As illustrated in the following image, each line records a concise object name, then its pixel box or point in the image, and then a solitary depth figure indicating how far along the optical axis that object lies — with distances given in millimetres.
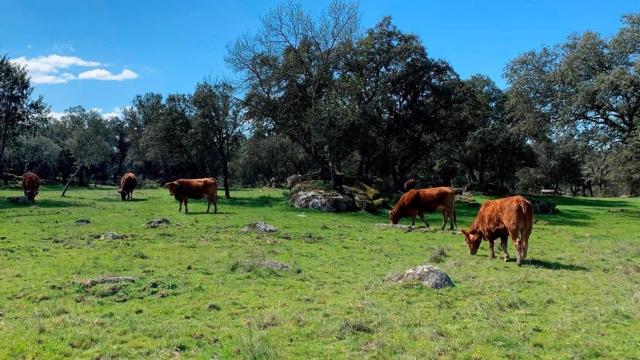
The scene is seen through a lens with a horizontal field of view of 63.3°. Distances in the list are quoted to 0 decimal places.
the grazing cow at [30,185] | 33531
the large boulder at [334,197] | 30609
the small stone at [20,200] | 32656
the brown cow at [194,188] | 29438
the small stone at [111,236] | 17625
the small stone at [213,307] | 9221
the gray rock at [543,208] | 32938
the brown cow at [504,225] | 14352
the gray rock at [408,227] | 22503
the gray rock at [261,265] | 12493
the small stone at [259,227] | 20270
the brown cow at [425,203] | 23906
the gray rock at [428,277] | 10789
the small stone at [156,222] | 21505
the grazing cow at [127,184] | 38125
